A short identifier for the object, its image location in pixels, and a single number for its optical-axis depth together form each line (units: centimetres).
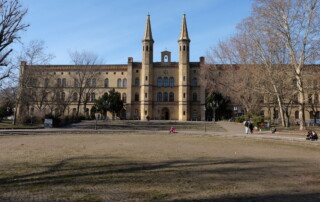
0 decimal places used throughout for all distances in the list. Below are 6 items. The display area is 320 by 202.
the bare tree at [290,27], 2338
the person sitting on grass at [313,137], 1761
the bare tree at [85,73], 4359
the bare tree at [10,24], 1727
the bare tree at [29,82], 3181
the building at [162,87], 5222
